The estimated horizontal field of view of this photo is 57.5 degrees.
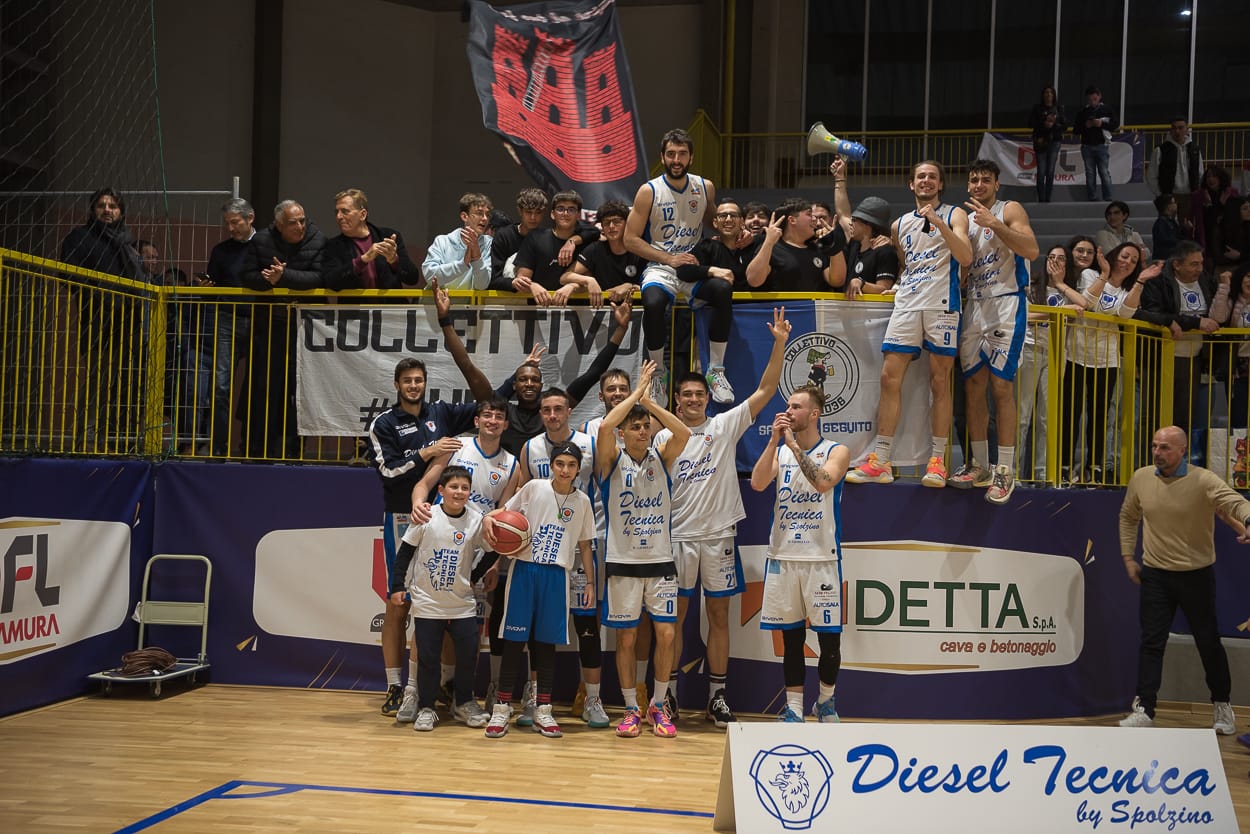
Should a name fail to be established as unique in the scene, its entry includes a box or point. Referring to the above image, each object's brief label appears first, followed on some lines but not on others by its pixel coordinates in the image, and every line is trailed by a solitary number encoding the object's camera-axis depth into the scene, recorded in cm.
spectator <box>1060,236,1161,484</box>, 871
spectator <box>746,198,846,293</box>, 855
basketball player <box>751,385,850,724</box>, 750
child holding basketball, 767
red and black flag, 1024
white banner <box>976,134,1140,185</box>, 1797
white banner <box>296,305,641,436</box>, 884
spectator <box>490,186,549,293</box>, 884
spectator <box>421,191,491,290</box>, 885
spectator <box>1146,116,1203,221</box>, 1563
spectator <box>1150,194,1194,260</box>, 1370
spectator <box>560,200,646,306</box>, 860
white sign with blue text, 511
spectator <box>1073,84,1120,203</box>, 1636
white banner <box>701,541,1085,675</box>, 818
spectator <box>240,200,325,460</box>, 884
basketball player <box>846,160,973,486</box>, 796
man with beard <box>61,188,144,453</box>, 862
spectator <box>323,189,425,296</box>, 880
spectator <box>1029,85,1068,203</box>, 1659
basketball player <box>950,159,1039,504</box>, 796
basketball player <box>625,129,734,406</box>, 830
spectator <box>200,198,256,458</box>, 902
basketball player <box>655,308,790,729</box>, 793
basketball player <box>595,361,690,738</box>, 769
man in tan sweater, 811
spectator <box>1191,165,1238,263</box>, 1441
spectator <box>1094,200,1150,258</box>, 1245
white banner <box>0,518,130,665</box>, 768
